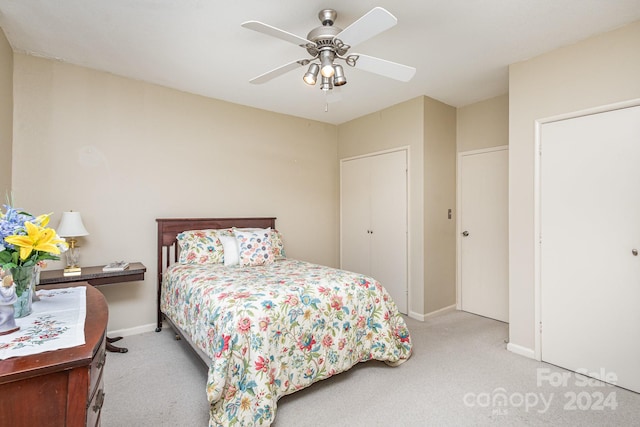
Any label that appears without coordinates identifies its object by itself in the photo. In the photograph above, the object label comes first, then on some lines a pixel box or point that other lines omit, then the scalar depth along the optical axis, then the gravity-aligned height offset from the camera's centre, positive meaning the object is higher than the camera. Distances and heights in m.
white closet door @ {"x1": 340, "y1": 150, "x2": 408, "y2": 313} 3.89 -0.07
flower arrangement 1.11 -0.09
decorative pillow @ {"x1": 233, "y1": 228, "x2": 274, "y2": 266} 3.13 -0.33
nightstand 2.48 -0.50
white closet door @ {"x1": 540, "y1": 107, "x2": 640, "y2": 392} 2.24 -0.24
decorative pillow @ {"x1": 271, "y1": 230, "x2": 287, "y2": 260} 3.56 -0.36
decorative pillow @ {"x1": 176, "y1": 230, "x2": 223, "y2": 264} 3.12 -0.33
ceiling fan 1.72 +1.02
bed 1.78 -0.71
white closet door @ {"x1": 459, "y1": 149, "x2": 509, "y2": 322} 3.60 -0.24
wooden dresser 0.83 -0.48
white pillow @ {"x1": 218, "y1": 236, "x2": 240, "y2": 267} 3.14 -0.36
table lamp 2.64 -0.14
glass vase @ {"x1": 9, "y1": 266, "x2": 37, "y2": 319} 1.20 -0.28
